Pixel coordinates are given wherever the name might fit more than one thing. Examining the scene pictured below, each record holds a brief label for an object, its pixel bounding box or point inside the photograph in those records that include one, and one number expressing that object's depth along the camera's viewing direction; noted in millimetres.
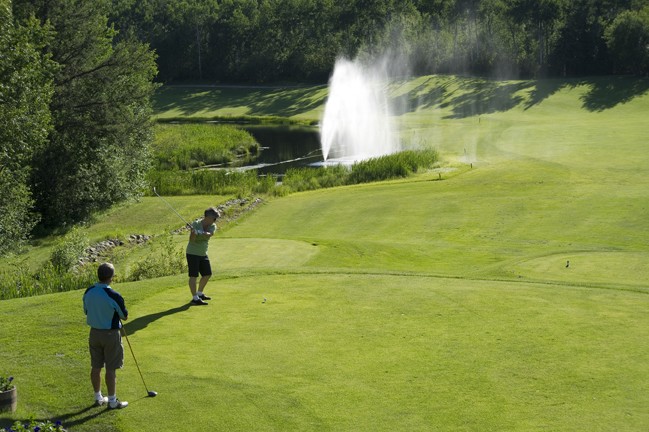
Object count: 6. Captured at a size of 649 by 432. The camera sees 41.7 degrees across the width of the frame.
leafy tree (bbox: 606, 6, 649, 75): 113125
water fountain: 79688
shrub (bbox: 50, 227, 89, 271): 30797
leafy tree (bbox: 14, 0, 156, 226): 46594
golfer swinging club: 17656
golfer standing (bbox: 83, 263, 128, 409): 12461
